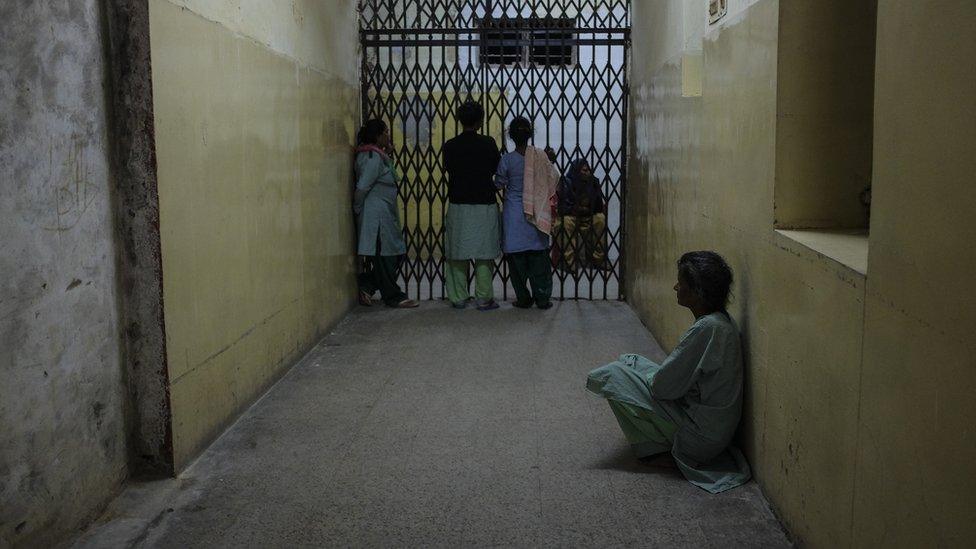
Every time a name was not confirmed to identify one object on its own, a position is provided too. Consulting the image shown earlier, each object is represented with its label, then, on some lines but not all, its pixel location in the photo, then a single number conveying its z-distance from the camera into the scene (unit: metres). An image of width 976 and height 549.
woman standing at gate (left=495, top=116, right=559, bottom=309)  7.48
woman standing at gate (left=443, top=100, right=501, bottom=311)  7.45
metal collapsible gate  7.76
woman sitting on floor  3.56
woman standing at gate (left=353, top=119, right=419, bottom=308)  7.32
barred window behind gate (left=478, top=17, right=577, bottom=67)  7.74
